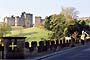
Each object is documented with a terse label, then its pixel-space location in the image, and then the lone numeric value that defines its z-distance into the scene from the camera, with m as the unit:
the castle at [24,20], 164.75
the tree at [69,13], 104.54
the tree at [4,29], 100.31
